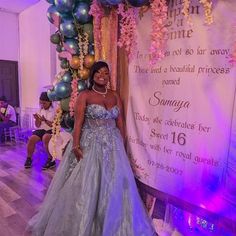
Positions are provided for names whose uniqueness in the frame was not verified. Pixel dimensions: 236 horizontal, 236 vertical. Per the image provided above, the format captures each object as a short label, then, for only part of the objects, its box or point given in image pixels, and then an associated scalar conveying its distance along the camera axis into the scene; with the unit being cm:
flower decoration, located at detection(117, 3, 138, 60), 209
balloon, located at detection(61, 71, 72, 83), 253
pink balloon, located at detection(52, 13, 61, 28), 250
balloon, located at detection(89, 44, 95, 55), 247
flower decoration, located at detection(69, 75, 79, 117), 246
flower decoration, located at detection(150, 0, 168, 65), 180
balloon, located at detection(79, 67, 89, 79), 243
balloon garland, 209
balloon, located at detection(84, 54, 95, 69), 241
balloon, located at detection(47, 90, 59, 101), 257
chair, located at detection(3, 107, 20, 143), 593
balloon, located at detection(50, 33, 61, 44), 267
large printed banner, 160
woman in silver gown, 196
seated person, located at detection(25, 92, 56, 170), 416
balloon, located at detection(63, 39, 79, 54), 243
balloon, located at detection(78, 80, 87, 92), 248
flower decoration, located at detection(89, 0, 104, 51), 223
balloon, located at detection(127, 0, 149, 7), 184
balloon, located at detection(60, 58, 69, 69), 257
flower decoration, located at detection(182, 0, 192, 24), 155
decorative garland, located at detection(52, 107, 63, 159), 263
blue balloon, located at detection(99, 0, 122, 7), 194
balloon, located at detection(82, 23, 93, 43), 237
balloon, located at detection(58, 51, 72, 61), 246
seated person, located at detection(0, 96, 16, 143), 559
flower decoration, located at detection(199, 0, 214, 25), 149
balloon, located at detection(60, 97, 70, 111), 252
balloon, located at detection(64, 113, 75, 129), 252
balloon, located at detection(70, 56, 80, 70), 241
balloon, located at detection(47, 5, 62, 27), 250
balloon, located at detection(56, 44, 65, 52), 263
